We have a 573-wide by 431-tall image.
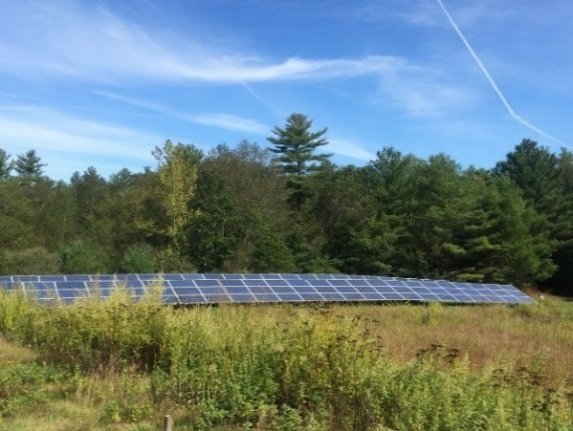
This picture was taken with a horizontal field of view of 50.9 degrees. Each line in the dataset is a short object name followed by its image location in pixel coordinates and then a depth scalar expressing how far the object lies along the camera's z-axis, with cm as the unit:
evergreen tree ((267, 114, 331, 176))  5056
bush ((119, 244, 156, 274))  3009
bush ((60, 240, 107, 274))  3034
